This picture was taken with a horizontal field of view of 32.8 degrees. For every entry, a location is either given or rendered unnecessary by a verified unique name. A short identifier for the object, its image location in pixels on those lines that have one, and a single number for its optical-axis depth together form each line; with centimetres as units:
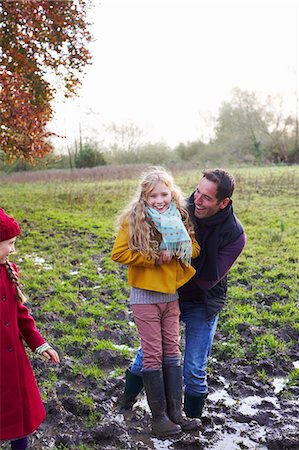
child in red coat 294
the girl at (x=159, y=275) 348
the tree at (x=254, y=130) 3425
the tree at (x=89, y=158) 3172
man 372
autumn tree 1240
